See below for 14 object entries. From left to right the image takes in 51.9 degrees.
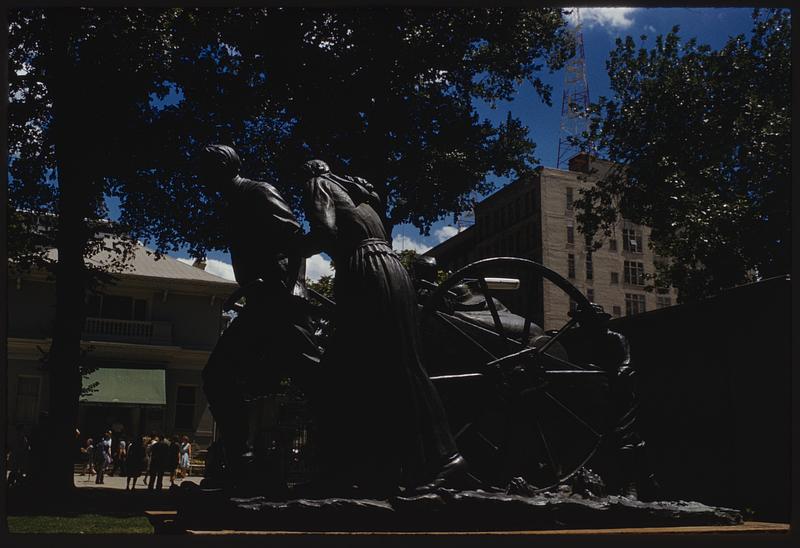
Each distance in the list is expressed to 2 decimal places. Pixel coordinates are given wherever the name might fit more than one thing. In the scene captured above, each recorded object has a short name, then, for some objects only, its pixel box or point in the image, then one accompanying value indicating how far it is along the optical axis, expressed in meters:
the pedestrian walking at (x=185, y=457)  26.68
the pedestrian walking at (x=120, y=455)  27.12
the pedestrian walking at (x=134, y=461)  20.33
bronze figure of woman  5.57
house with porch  32.03
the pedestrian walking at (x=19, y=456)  19.78
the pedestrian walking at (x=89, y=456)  26.82
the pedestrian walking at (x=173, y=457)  20.78
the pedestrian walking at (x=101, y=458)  23.80
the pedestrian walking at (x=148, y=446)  25.66
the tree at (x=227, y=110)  16.06
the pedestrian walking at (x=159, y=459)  20.19
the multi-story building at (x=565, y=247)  54.91
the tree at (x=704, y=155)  18.97
